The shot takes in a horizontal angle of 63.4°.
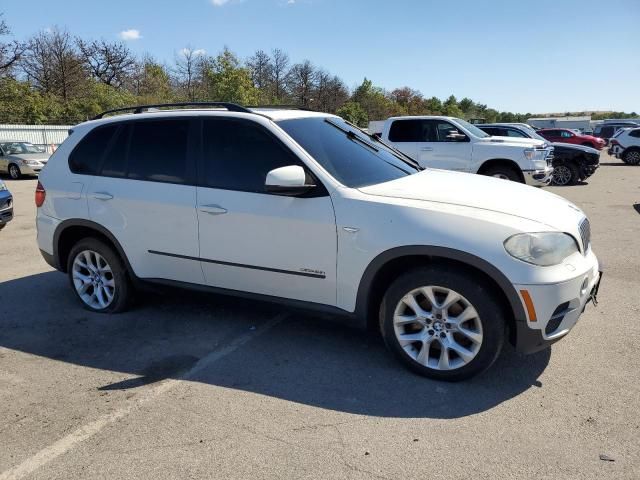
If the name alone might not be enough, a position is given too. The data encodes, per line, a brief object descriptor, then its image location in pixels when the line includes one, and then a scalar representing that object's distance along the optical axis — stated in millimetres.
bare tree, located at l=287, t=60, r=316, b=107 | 65500
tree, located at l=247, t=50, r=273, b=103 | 64250
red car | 25516
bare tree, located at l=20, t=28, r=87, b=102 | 48094
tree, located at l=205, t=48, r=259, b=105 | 50719
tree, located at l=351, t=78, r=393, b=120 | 68606
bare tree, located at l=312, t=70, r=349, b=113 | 65250
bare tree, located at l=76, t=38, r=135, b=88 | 57781
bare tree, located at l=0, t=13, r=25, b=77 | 39750
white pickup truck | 11883
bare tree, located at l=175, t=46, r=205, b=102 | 63562
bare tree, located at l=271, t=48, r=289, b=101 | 64750
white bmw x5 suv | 3230
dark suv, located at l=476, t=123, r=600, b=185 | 15461
